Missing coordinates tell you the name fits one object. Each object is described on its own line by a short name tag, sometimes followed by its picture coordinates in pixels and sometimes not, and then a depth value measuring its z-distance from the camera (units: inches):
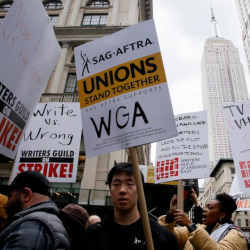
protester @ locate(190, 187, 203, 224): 153.3
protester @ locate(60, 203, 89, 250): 97.2
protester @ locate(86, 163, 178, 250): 72.2
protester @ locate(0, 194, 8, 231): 97.5
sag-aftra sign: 85.7
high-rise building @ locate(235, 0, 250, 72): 2293.3
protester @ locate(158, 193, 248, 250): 87.2
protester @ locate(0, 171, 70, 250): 60.9
